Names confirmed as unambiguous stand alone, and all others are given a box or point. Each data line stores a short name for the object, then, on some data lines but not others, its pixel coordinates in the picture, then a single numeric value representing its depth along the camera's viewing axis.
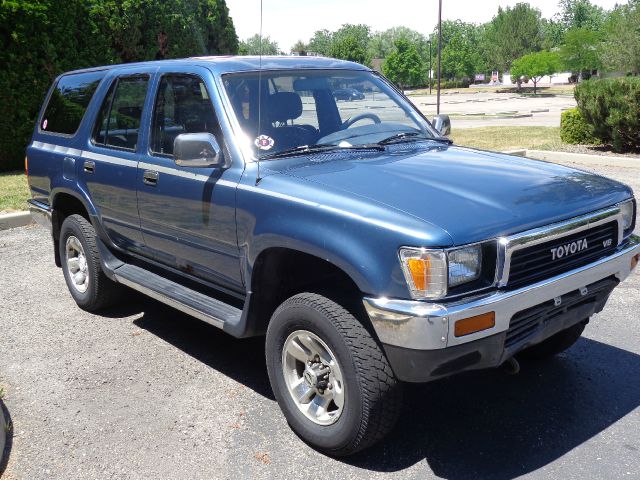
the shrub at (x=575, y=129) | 14.95
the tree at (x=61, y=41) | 11.51
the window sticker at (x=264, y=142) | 3.98
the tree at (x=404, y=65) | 66.38
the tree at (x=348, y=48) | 67.38
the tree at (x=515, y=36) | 76.62
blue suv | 3.04
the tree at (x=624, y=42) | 38.84
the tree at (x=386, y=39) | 104.84
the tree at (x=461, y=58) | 79.62
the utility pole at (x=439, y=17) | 15.47
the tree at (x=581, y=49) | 52.41
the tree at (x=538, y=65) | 56.62
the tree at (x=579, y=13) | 93.00
